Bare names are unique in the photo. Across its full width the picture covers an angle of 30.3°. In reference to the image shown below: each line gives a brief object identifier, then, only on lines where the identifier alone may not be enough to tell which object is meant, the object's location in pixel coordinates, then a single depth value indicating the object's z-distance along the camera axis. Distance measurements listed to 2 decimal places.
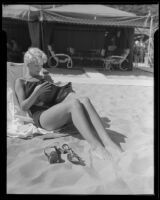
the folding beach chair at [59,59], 4.72
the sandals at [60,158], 2.58
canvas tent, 6.58
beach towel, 2.90
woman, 2.68
